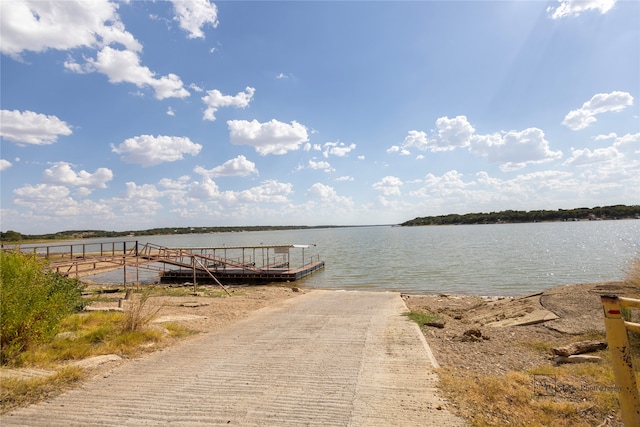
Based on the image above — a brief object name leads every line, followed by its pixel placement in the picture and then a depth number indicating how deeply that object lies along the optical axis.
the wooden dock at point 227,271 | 29.17
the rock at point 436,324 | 11.40
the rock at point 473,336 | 9.67
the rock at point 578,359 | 6.93
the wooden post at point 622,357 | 3.46
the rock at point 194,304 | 17.02
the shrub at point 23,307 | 6.88
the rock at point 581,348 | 7.54
